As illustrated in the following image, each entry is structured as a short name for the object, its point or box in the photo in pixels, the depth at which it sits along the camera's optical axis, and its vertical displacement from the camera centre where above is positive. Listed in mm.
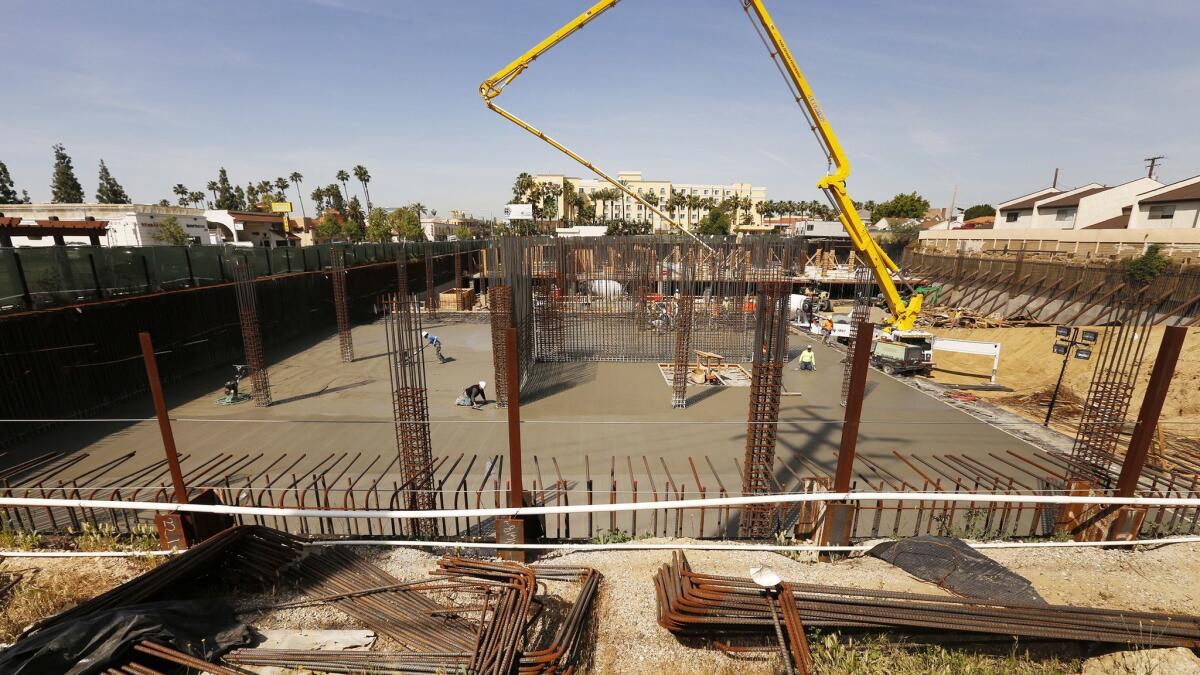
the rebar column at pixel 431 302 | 23144 -3304
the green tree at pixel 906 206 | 76125 +6746
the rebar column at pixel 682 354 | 13875 -3233
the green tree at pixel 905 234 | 49106 +1545
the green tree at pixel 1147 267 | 22812 -918
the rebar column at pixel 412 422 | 7039 -2798
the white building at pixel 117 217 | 40906 +2485
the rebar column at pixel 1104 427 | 7500 -3005
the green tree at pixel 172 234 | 40094 +942
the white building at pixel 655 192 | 114688 +14455
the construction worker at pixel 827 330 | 22938 -4125
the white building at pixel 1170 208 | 27969 +2548
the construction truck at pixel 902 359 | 17594 -4253
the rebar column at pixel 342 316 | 18656 -2839
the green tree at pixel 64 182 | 70625 +9455
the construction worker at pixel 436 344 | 18422 -3949
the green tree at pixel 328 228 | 68188 +2588
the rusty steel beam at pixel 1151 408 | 4703 -1657
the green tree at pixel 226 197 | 91625 +9551
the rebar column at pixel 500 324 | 12766 -2169
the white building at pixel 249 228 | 53156 +2108
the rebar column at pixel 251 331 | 13539 -2551
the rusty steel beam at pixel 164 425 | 4520 -1835
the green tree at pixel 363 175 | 82125 +12440
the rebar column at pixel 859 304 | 14734 -2147
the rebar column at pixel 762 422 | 7117 -2740
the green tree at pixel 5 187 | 69875 +8556
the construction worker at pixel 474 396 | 13495 -4382
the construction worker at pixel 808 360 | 18031 -4338
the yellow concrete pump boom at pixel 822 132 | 15781 +4287
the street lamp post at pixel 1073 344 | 10047 -2279
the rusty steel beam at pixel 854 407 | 4258 -1510
